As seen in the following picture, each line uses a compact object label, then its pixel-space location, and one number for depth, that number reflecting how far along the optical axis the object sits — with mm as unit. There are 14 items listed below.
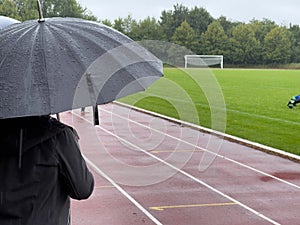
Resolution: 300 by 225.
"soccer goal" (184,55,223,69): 74250
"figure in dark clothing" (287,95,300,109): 20759
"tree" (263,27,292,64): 82812
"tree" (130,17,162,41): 77562
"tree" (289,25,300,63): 85125
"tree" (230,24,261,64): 80625
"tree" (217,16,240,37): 91188
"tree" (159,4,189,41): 88125
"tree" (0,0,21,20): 60044
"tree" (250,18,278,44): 87012
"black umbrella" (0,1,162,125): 2424
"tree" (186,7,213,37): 88500
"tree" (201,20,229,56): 79688
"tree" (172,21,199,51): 80875
